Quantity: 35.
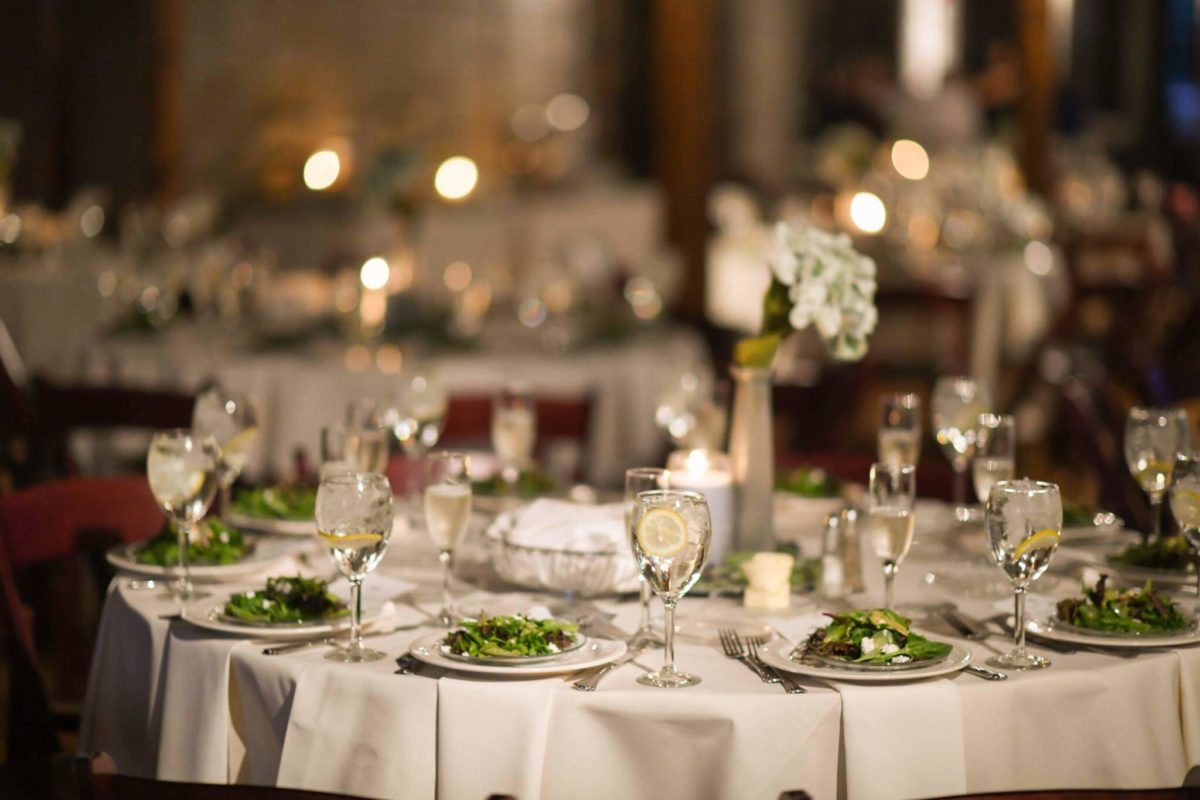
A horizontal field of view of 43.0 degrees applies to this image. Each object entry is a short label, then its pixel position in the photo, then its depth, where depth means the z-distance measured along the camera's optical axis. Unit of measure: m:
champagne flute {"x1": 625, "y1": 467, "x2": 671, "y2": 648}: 2.13
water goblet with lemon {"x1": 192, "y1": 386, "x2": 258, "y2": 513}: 2.69
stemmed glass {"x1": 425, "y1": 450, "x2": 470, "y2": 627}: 2.21
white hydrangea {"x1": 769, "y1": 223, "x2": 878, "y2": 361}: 2.42
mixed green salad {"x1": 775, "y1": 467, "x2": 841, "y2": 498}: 3.05
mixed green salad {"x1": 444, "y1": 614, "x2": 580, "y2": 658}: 1.89
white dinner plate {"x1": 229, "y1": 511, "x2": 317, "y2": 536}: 2.75
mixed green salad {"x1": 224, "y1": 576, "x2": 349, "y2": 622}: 2.09
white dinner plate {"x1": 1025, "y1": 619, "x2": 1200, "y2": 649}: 2.00
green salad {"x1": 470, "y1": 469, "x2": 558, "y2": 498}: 3.06
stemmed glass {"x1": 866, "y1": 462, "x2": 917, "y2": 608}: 2.14
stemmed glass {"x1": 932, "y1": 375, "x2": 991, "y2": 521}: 2.80
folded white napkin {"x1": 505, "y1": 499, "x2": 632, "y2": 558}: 2.29
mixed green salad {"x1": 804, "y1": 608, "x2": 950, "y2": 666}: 1.88
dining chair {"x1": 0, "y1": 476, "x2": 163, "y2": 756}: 2.46
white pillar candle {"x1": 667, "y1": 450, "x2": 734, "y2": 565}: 2.40
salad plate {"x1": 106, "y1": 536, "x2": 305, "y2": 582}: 2.40
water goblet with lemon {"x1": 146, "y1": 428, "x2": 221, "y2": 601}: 2.24
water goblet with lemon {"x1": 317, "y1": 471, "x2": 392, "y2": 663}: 1.97
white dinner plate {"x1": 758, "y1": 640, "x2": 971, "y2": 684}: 1.84
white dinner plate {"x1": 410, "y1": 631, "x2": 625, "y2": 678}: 1.87
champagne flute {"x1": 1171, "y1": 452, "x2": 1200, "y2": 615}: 2.11
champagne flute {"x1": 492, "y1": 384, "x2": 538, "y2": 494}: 3.02
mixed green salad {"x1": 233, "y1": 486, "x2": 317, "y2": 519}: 2.80
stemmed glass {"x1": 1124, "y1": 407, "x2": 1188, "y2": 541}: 2.56
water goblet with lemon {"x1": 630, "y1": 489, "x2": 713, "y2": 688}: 1.88
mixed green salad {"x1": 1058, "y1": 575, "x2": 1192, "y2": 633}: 2.04
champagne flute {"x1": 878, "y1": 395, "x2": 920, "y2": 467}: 2.77
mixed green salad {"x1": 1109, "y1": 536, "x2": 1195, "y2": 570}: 2.46
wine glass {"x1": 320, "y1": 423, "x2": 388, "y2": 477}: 2.65
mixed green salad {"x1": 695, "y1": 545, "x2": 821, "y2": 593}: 2.35
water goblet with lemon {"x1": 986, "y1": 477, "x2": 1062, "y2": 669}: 1.94
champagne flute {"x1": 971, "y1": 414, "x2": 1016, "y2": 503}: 2.53
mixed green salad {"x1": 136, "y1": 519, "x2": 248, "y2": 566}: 2.44
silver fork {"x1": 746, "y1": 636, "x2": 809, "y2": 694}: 1.84
